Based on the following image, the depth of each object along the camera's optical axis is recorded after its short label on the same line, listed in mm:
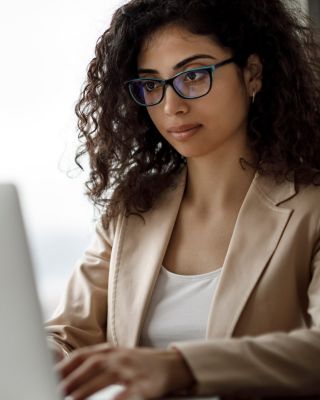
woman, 1414
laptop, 945
